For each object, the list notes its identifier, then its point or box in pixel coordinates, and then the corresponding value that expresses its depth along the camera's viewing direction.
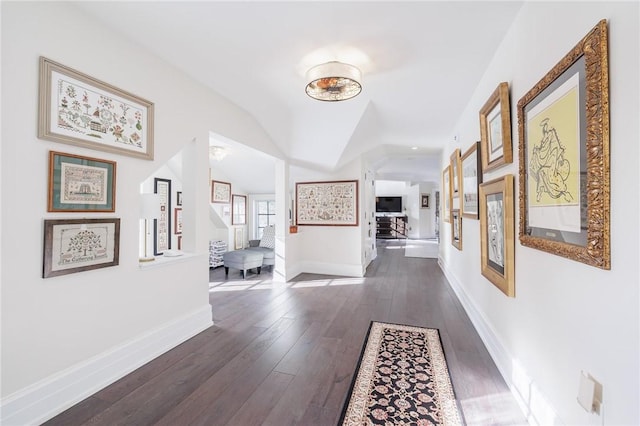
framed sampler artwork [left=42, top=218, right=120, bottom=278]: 1.66
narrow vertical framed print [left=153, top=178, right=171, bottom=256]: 5.45
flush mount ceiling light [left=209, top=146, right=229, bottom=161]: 4.66
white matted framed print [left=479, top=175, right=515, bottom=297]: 1.86
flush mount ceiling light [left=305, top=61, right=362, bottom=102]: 2.26
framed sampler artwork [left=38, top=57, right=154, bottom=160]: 1.66
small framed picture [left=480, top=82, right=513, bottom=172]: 1.88
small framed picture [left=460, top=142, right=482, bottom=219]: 2.62
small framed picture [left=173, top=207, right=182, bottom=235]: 5.80
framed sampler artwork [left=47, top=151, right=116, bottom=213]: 1.69
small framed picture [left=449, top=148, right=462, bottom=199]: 3.54
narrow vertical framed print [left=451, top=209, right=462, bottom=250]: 3.54
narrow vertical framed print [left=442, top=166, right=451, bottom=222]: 4.37
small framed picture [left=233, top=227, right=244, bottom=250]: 6.96
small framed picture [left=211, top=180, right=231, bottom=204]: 6.29
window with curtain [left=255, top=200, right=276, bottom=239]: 7.72
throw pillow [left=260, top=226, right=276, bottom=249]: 5.85
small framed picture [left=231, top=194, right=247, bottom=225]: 7.04
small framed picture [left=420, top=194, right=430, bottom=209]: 12.03
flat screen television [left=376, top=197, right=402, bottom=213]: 13.15
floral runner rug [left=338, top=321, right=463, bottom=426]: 1.60
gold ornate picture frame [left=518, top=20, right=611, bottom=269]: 1.01
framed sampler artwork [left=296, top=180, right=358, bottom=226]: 5.26
